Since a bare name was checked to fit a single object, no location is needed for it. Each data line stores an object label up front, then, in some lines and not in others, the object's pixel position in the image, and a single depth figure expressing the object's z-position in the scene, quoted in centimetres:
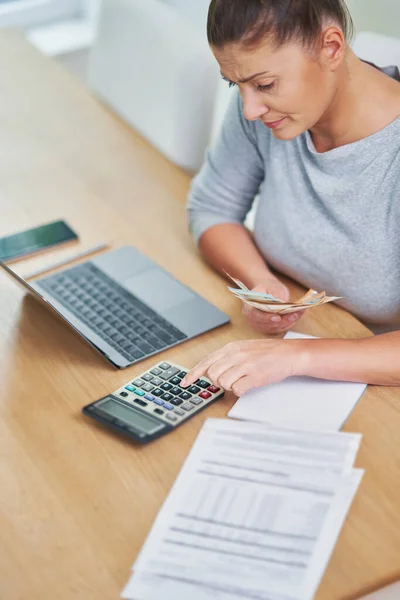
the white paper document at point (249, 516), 97
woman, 125
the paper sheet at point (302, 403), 120
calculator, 119
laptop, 138
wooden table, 101
